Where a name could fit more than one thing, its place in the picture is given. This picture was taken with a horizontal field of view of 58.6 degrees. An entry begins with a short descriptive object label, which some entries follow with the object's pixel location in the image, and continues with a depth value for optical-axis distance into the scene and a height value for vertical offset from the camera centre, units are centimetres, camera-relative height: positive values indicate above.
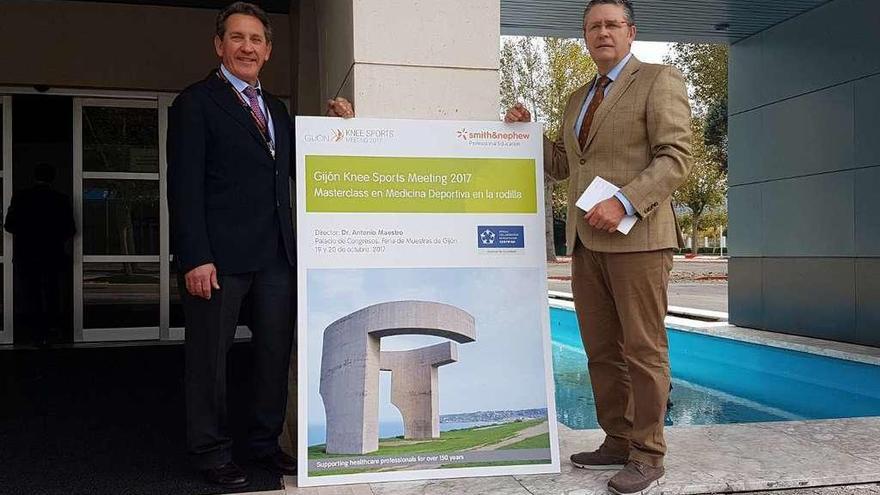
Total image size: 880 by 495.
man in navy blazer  279 +11
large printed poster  281 -18
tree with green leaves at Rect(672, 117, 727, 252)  2173 +214
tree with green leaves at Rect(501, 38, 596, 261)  2322 +542
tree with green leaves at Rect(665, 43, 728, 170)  2020 +451
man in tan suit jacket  274 +15
